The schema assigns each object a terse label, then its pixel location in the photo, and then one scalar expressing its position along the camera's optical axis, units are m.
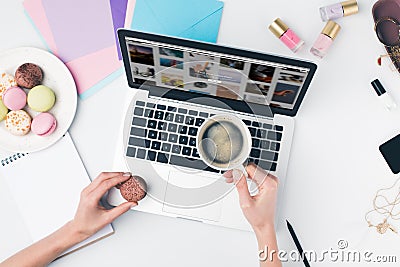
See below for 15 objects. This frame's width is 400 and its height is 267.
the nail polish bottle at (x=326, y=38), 0.91
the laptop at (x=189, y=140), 0.88
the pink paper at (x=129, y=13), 0.95
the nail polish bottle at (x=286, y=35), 0.92
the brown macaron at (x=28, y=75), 0.90
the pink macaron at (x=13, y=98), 0.90
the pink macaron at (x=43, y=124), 0.90
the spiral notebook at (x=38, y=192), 0.91
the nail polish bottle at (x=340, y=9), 0.92
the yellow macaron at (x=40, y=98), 0.90
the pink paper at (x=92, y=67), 0.93
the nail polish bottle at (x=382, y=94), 0.92
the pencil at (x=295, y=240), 0.90
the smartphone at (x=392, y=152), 0.91
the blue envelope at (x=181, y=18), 0.94
